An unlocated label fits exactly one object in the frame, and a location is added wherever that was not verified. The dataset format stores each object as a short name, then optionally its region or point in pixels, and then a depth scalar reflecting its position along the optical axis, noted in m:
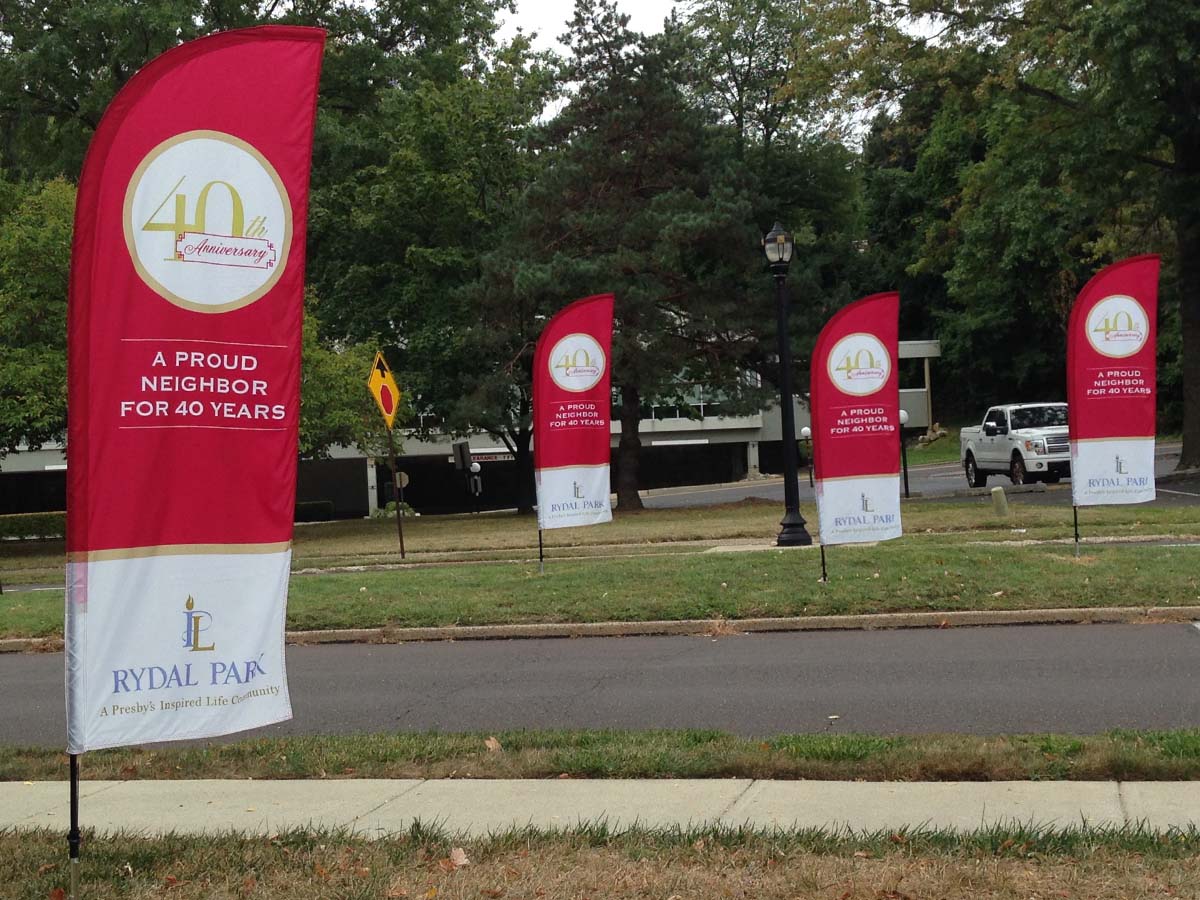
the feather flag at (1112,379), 14.41
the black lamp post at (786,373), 19.30
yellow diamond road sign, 21.17
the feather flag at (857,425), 13.67
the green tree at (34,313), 27.86
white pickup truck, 29.53
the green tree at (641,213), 31.45
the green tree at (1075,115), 27.02
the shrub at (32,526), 37.41
